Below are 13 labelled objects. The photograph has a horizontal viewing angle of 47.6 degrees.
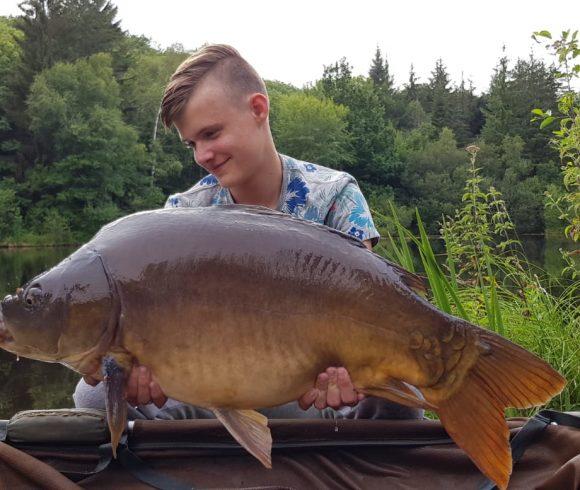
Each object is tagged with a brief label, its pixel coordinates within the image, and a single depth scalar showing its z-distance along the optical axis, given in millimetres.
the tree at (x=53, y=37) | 26081
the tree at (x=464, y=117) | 40219
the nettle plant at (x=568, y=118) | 3115
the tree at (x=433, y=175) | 26641
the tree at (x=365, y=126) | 32719
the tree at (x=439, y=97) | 41656
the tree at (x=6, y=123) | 25641
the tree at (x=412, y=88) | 49666
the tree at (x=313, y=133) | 32656
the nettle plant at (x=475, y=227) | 3586
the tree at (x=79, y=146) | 24281
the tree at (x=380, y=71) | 51969
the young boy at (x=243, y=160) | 1983
